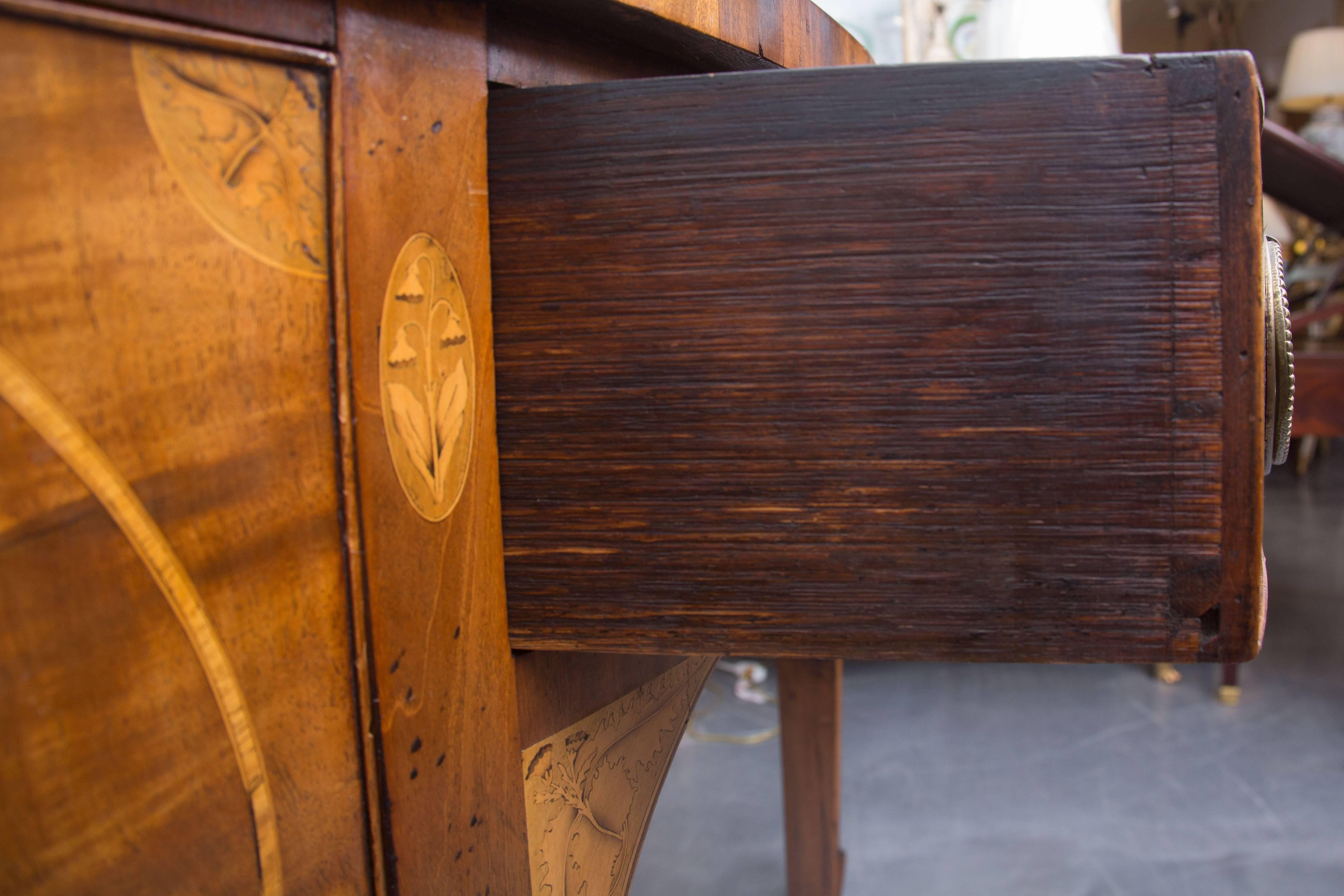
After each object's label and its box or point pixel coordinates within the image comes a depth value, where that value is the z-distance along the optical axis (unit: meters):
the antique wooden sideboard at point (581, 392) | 0.25
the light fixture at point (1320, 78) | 2.92
